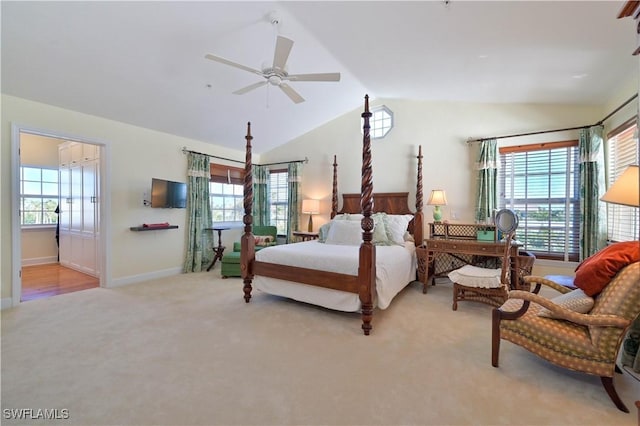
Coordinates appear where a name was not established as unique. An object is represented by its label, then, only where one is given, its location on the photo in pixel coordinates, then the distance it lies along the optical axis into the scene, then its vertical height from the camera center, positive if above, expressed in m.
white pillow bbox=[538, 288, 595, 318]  1.92 -0.68
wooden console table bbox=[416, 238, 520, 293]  3.58 -0.65
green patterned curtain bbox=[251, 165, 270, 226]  6.36 +0.29
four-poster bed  2.82 -0.69
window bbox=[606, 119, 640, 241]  2.85 +0.53
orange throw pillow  1.81 -0.37
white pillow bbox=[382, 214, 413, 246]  4.20 -0.26
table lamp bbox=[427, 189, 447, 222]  4.32 +0.15
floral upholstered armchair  1.71 -0.77
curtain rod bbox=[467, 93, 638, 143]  2.78 +1.13
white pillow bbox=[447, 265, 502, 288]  3.09 -0.77
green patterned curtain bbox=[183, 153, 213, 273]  5.13 +0.00
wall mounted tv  4.48 +0.26
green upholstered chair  4.73 -0.70
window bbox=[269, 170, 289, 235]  6.28 +0.25
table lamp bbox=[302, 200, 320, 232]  5.54 +0.06
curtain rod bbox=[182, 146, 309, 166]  5.06 +1.08
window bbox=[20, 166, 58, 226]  5.72 +0.28
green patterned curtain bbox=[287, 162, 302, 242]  5.86 +0.28
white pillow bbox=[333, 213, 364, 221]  4.80 -0.12
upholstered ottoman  4.73 -1.00
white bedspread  2.97 -0.67
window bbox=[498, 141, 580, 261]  3.82 +0.25
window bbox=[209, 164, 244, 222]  5.79 +0.37
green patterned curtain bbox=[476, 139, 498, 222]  4.12 +0.48
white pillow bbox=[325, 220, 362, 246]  4.06 -0.36
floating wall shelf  4.39 -0.31
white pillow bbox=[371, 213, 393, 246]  4.11 -0.38
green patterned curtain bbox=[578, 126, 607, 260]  3.37 +0.25
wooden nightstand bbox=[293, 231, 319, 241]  5.25 -0.49
